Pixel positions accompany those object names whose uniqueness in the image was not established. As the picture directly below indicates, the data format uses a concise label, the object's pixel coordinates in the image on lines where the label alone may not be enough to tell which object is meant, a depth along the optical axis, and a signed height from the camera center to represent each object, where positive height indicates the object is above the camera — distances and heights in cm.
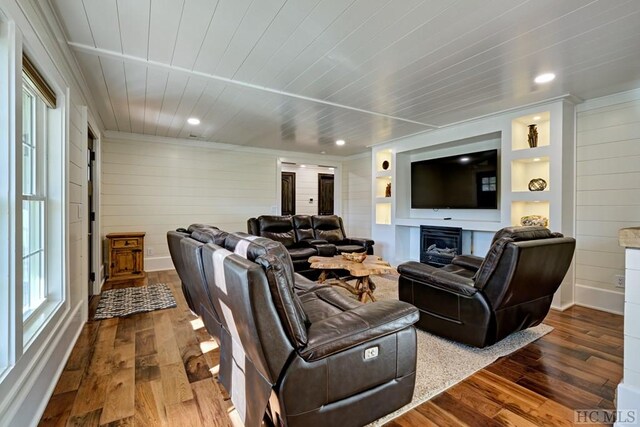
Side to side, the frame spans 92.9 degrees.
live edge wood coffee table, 318 -61
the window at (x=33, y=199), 198 +7
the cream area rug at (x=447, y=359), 190 -111
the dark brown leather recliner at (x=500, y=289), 221 -61
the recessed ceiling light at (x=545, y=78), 286 +129
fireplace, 477 -53
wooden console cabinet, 468 -71
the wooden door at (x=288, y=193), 891 +53
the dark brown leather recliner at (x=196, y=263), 206 -41
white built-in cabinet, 350 +48
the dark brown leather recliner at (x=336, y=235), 514 -43
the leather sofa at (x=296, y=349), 129 -65
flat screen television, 437 +48
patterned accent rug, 333 -110
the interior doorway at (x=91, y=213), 401 -4
